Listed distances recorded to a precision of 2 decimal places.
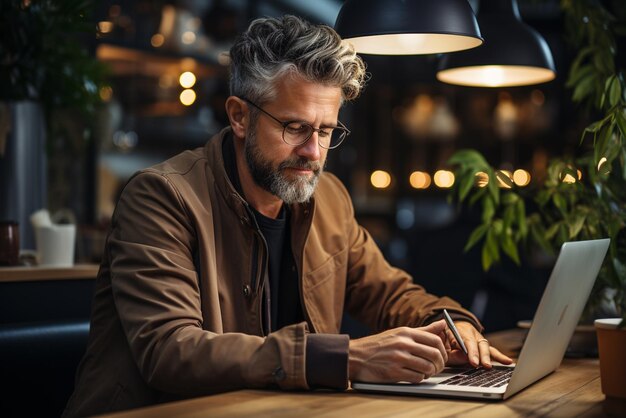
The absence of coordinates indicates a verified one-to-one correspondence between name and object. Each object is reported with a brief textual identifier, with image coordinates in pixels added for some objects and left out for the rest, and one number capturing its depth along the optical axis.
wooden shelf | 2.77
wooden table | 1.53
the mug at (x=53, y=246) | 3.16
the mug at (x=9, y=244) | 2.97
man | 1.75
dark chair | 2.24
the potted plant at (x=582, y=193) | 2.34
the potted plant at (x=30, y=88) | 3.66
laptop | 1.66
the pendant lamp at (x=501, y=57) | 2.77
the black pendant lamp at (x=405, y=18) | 2.16
